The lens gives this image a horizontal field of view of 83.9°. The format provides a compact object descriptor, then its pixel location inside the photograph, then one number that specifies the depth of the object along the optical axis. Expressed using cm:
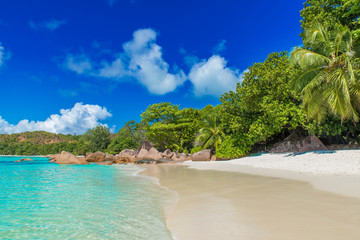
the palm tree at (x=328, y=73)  1020
